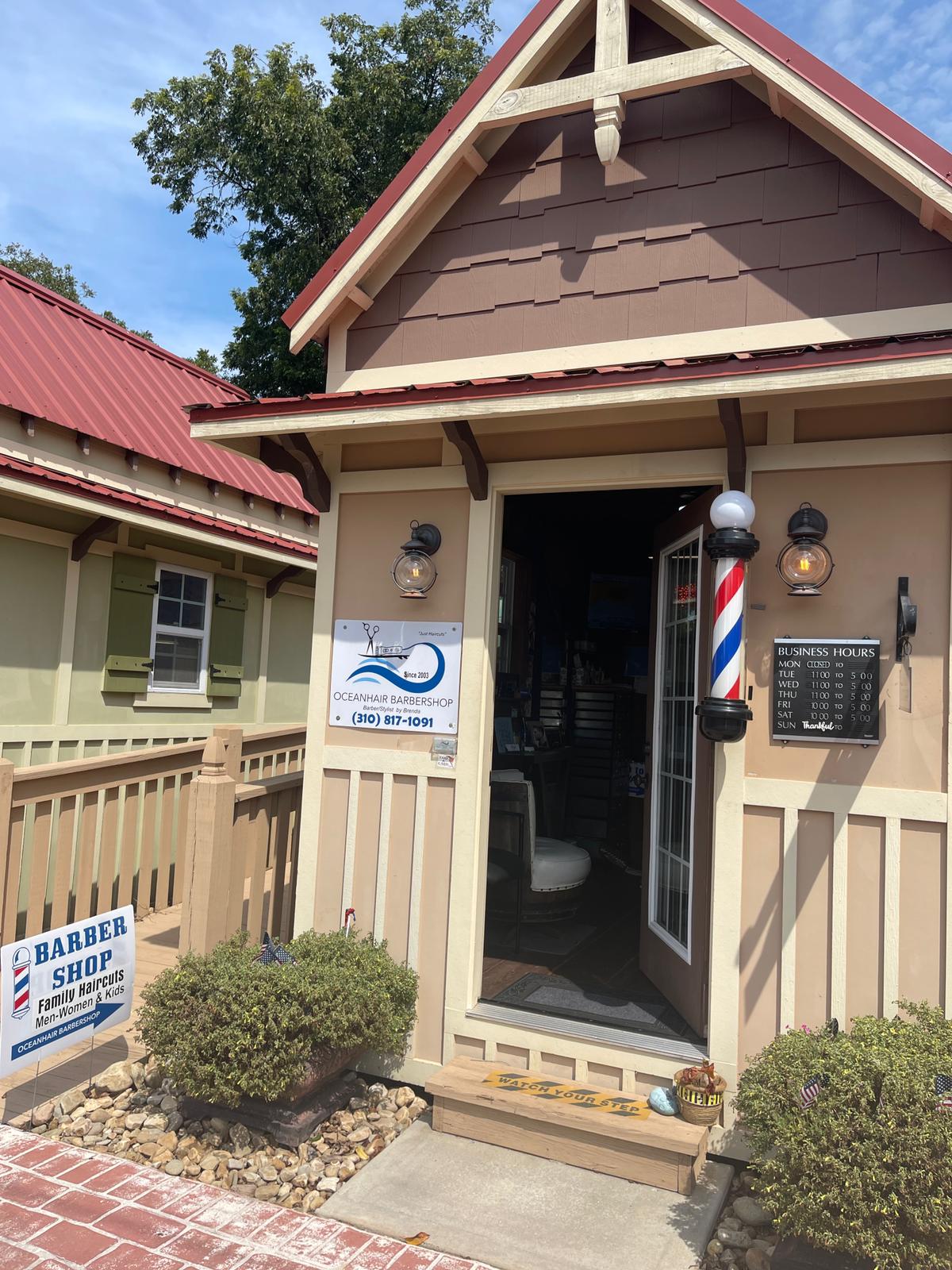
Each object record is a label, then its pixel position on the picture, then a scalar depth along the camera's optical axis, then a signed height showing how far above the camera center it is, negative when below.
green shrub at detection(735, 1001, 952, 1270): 2.49 -1.30
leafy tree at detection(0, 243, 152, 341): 26.51 +12.13
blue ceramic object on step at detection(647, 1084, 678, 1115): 3.43 -1.56
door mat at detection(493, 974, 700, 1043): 3.91 -1.46
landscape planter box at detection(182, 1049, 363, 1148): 3.51 -1.74
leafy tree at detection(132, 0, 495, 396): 15.64 +9.86
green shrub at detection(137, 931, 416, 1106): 3.41 -1.34
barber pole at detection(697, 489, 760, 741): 3.41 +0.35
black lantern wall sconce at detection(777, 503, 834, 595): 3.44 +0.58
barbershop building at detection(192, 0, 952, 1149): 3.38 +0.89
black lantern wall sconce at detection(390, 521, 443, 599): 4.17 +0.59
